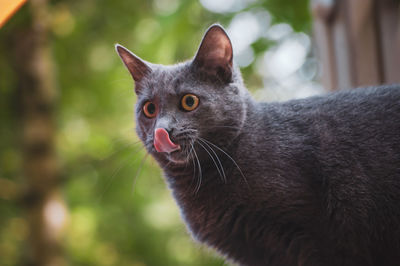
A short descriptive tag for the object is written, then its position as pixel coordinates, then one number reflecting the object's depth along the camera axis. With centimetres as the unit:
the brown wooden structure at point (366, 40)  120
